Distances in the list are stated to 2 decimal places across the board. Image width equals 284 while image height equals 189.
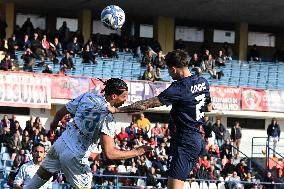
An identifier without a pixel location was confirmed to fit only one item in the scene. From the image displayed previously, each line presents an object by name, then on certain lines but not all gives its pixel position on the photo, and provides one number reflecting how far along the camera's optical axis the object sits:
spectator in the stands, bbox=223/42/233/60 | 35.09
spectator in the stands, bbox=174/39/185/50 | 35.28
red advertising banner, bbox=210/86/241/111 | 31.59
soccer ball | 16.14
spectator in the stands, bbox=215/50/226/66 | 33.69
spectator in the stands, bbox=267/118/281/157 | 30.59
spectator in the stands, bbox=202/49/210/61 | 32.66
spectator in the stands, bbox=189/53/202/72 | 32.09
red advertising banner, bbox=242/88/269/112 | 32.25
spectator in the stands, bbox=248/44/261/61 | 36.41
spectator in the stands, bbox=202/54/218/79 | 32.31
